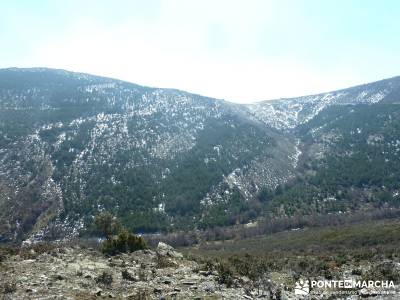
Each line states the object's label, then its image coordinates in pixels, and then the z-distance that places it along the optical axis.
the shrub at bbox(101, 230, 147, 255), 34.36
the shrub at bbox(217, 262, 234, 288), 22.72
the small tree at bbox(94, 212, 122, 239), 43.02
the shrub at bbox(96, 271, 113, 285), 21.29
